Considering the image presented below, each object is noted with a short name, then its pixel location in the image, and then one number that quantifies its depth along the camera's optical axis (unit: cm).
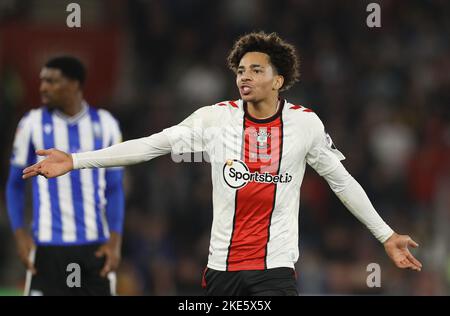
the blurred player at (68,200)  1278
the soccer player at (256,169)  1040
